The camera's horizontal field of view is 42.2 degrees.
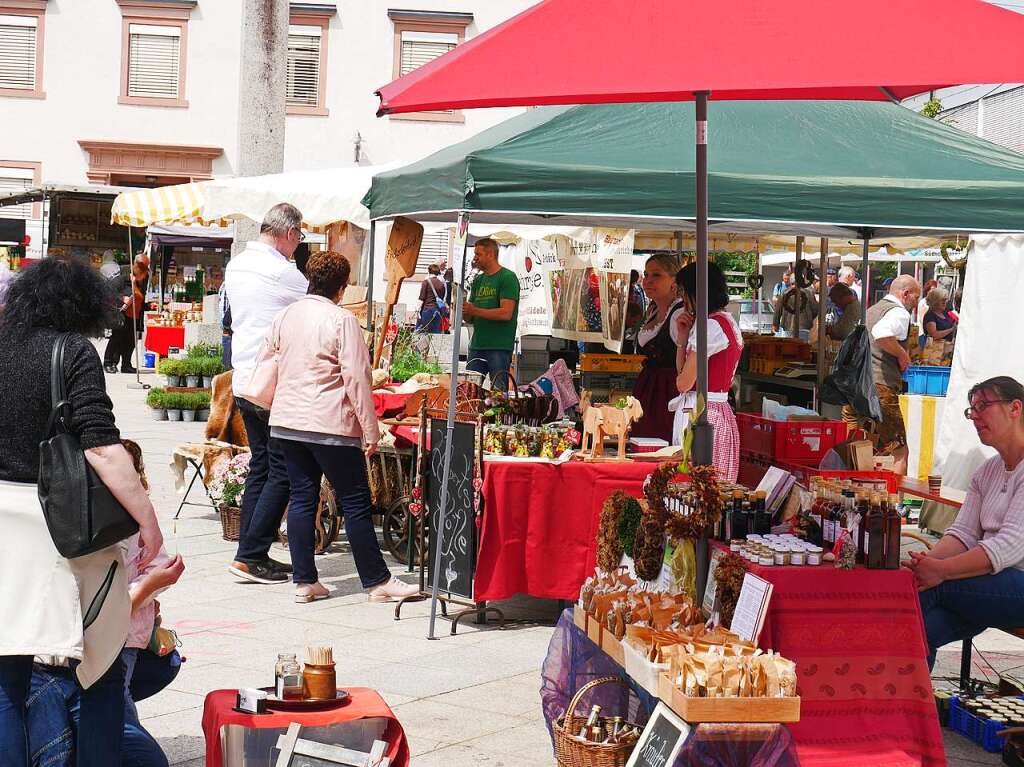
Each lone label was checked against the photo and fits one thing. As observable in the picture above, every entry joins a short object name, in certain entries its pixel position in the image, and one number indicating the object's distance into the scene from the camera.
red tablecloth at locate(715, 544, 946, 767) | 4.35
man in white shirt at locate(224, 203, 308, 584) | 7.86
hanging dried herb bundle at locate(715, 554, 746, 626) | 4.44
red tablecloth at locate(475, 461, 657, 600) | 6.91
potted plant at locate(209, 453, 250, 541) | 9.12
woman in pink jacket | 7.04
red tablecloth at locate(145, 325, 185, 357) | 22.47
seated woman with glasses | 5.11
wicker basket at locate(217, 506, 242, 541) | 9.11
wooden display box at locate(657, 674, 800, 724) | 3.75
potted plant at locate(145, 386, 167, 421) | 16.34
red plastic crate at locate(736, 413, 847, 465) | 6.40
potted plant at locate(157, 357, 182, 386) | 17.53
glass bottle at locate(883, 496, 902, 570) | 4.44
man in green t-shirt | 10.83
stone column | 13.27
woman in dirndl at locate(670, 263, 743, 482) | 6.64
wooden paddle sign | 8.65
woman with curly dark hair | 3.46
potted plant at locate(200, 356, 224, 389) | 17.75
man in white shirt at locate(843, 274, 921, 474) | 11.20
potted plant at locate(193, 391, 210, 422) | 16.45
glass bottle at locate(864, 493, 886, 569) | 4.44
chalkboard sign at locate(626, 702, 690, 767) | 3.77
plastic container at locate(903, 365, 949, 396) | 12.70
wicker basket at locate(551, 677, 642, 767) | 4.21
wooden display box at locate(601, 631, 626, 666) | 4.36
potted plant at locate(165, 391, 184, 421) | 16.33
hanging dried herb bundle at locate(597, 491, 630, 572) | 5.20
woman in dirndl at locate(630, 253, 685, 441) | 8.66
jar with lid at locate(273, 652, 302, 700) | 4.16
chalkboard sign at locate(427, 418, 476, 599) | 6.98
